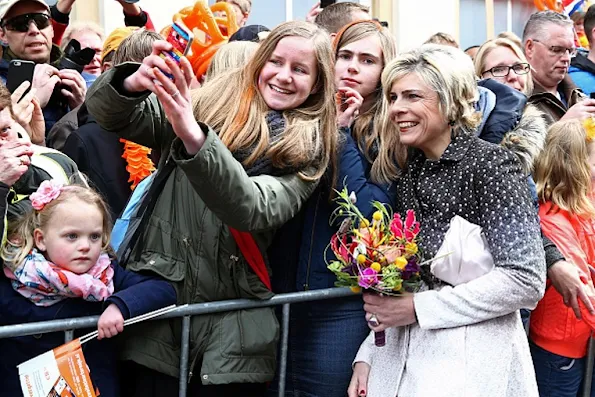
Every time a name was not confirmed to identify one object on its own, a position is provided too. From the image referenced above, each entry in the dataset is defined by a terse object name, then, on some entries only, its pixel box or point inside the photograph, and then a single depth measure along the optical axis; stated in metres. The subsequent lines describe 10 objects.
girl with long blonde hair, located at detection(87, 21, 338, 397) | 2.89
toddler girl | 2.80
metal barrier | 2.69
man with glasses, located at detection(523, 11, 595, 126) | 5.77
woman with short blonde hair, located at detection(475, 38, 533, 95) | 5.08
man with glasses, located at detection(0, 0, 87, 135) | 4.61
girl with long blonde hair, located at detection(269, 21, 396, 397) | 3.28
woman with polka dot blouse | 2.90
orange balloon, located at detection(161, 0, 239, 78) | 5.21
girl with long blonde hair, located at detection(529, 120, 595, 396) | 3.70
